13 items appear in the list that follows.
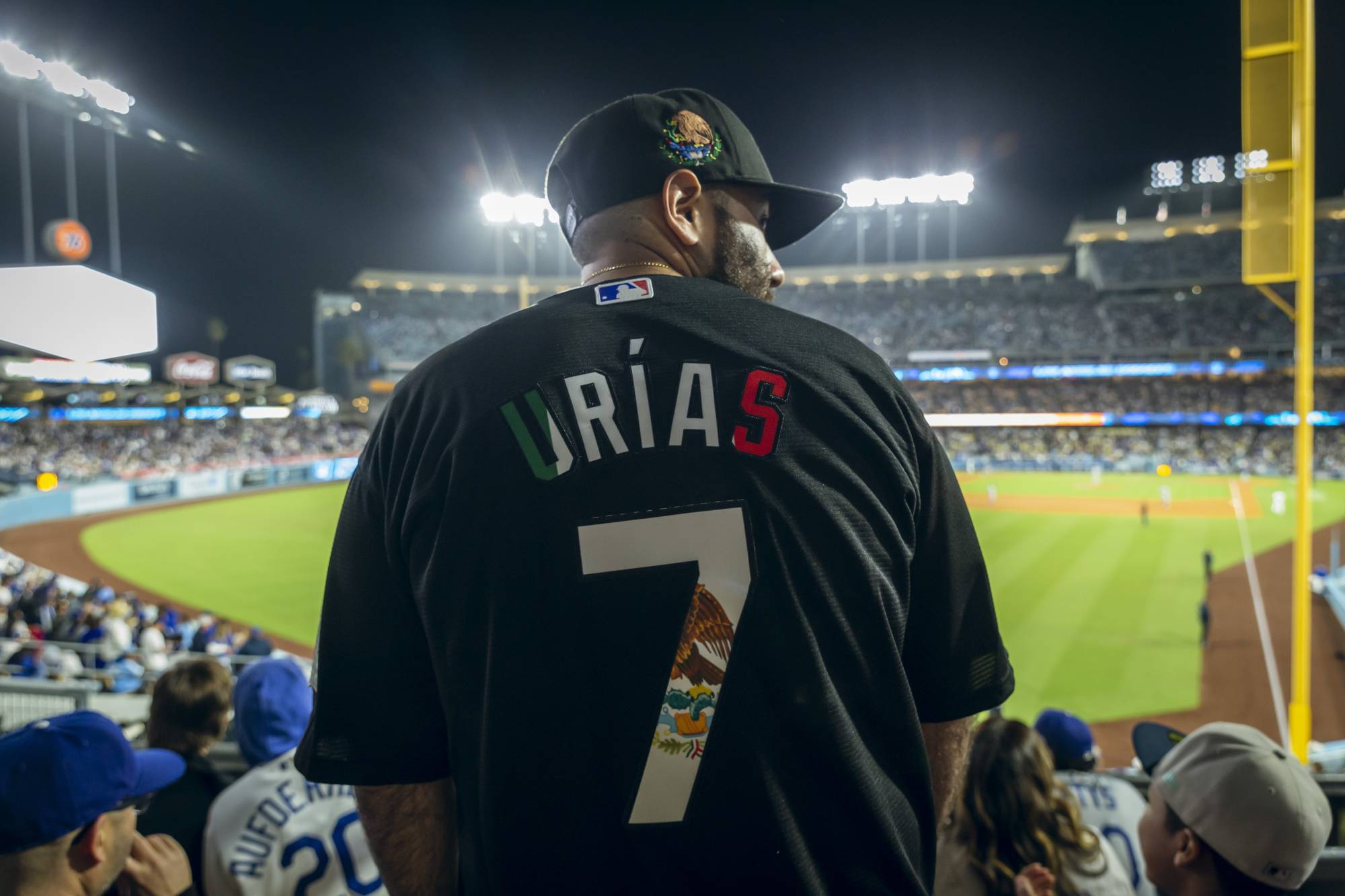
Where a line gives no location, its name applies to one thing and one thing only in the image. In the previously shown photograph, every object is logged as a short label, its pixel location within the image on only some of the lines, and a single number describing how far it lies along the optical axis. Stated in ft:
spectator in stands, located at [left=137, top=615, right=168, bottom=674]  33.09
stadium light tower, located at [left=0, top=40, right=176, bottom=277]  88.28
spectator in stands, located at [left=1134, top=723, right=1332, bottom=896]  6.73
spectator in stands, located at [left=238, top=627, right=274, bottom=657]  32.96
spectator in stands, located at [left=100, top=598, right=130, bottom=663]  36.94
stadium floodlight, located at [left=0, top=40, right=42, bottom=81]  87.71
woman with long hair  8.59
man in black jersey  3.72
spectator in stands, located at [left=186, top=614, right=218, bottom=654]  38.37
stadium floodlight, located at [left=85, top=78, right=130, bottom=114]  94.07
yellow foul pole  18.29
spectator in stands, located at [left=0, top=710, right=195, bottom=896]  6.48
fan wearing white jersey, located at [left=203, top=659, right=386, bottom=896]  8.46
